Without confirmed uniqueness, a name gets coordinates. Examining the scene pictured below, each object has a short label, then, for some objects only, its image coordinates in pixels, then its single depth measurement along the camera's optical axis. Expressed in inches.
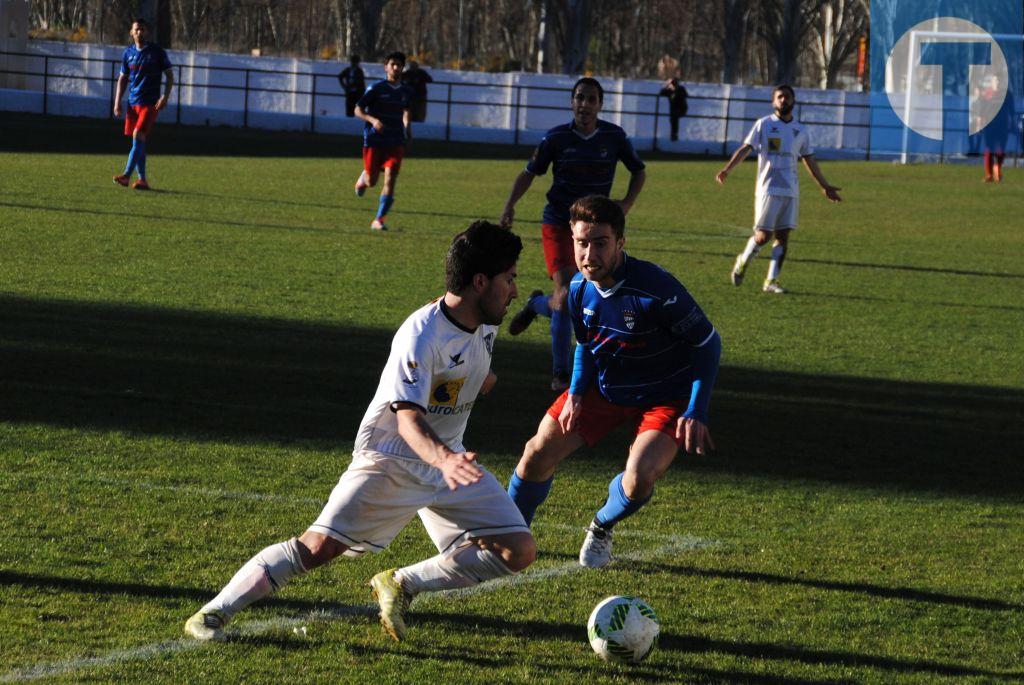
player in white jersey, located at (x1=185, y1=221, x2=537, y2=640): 355.3
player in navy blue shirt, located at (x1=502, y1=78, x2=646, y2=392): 772.0
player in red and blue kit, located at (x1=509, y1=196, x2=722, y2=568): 431.2
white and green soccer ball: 364.5
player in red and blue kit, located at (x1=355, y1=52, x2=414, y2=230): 1378.0
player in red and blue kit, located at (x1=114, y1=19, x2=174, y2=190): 1530.5
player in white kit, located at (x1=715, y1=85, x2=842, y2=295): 1130.0
